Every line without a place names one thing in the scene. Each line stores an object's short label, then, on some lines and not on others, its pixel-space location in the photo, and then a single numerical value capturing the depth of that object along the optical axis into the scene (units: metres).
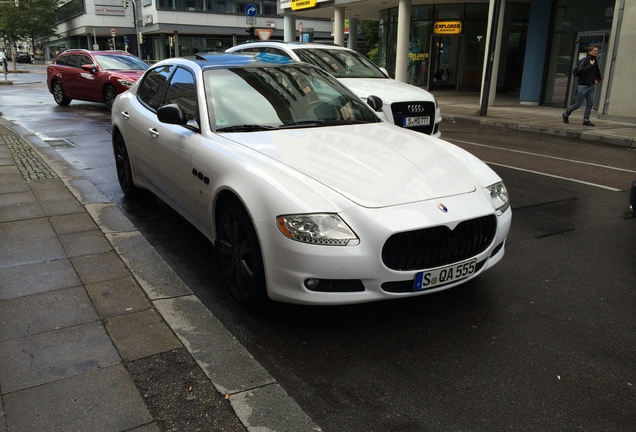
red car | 14.89
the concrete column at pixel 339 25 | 27.16
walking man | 13.51
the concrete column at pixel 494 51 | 15.77
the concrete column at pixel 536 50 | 18.50
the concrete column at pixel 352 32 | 34.62
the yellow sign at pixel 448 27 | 24.98
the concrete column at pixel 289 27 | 32.09
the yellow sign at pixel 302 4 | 27.23
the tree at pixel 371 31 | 50.06
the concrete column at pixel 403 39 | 23.00
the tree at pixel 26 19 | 60.31
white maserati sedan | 3.08
